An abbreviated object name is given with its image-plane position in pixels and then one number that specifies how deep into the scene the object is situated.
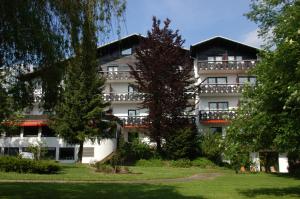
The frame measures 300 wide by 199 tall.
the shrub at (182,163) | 40.03
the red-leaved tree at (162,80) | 42.66
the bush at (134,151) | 43.75
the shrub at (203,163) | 41.62
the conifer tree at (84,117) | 40.19
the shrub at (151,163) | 40.81
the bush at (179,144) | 42.22
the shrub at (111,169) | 28.76
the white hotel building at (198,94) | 51.34
